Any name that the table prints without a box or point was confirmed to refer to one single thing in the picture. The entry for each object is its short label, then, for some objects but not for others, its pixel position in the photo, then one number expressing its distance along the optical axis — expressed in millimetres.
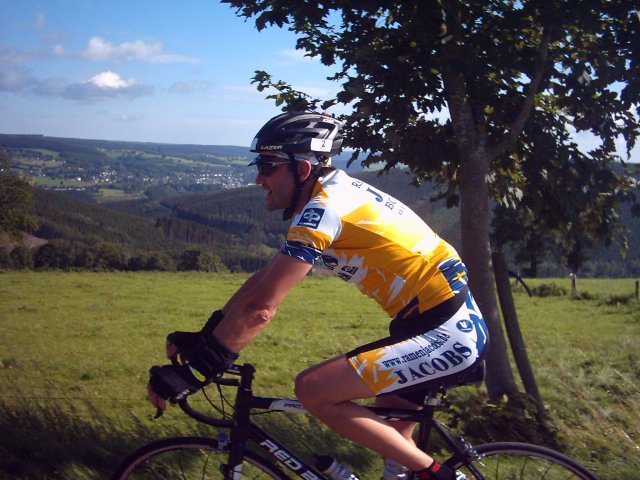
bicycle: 2779
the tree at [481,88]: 4824
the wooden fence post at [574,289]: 28922
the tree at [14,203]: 29112
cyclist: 2568
